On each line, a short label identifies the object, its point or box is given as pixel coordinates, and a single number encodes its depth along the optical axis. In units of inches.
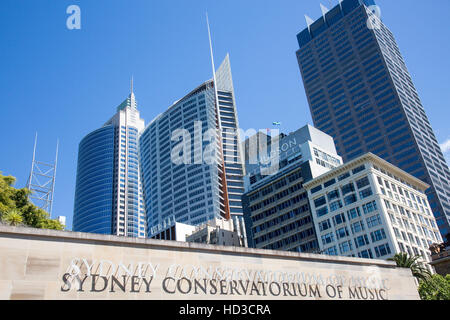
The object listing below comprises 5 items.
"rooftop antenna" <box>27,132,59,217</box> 3885.3
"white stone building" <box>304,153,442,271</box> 3412.9
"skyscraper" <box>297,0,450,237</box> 6427.2
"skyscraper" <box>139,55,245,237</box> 7145.7
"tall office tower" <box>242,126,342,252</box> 4141.2
